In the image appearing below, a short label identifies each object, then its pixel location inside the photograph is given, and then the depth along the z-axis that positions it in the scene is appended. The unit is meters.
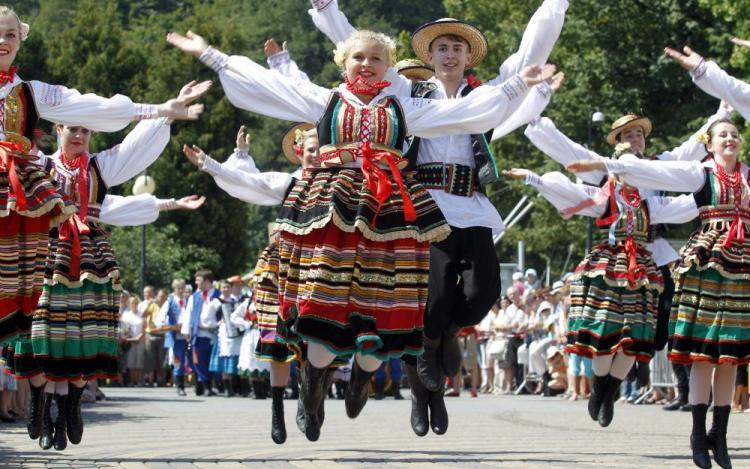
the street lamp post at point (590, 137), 29.24
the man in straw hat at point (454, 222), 9.60
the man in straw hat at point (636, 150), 11.28
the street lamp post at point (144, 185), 28.19
